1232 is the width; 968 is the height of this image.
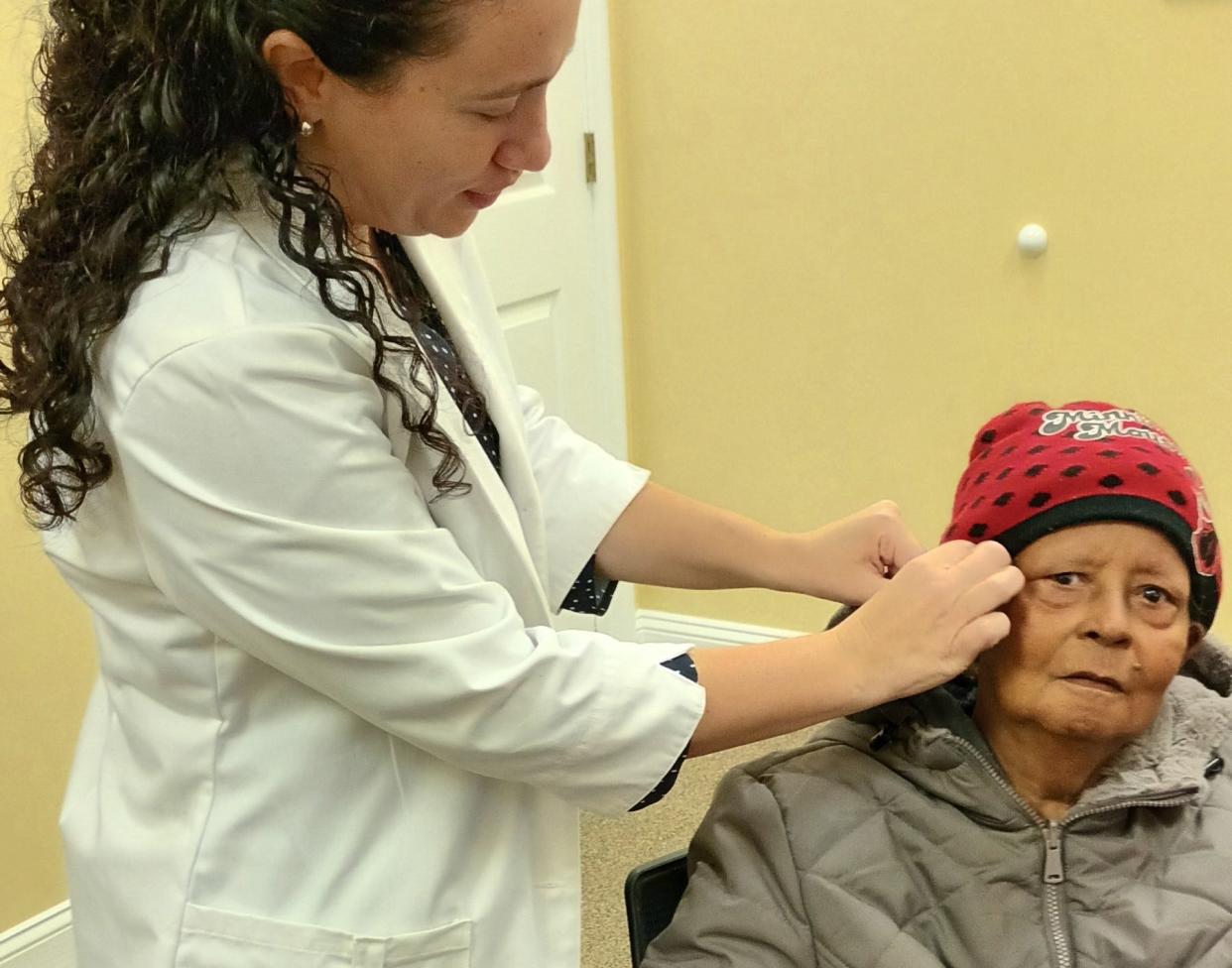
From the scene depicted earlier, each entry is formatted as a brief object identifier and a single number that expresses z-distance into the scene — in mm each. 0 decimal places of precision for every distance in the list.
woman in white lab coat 961
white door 2680
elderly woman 1237
